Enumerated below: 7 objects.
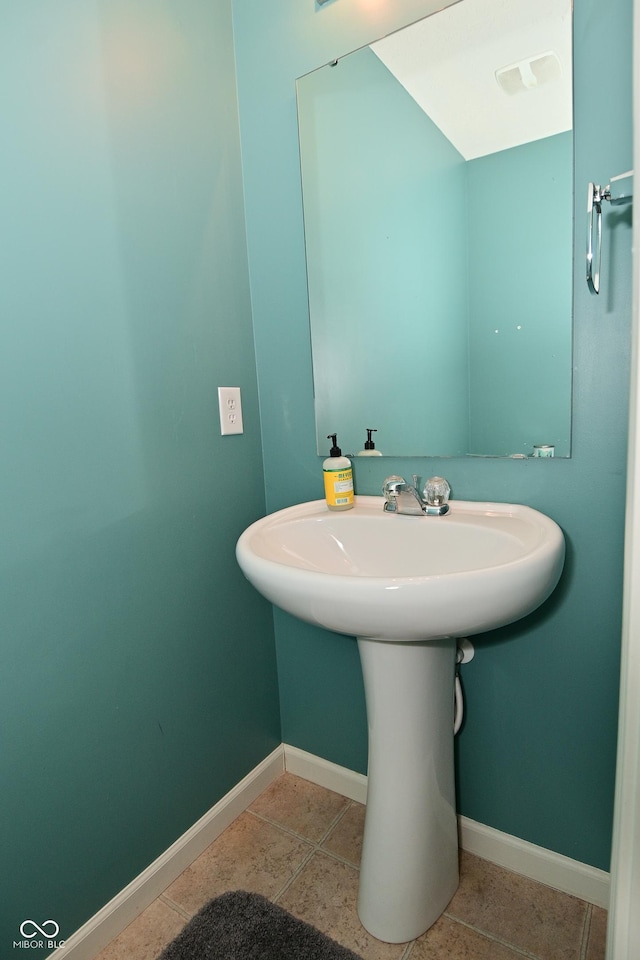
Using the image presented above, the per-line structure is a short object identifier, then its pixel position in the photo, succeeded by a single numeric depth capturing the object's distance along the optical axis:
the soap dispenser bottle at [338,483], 1.14
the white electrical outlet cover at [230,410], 1.24
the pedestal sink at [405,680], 0.94
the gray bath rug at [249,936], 0.98
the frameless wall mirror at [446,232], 0.94
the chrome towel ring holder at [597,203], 0.83
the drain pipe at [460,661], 1.11
